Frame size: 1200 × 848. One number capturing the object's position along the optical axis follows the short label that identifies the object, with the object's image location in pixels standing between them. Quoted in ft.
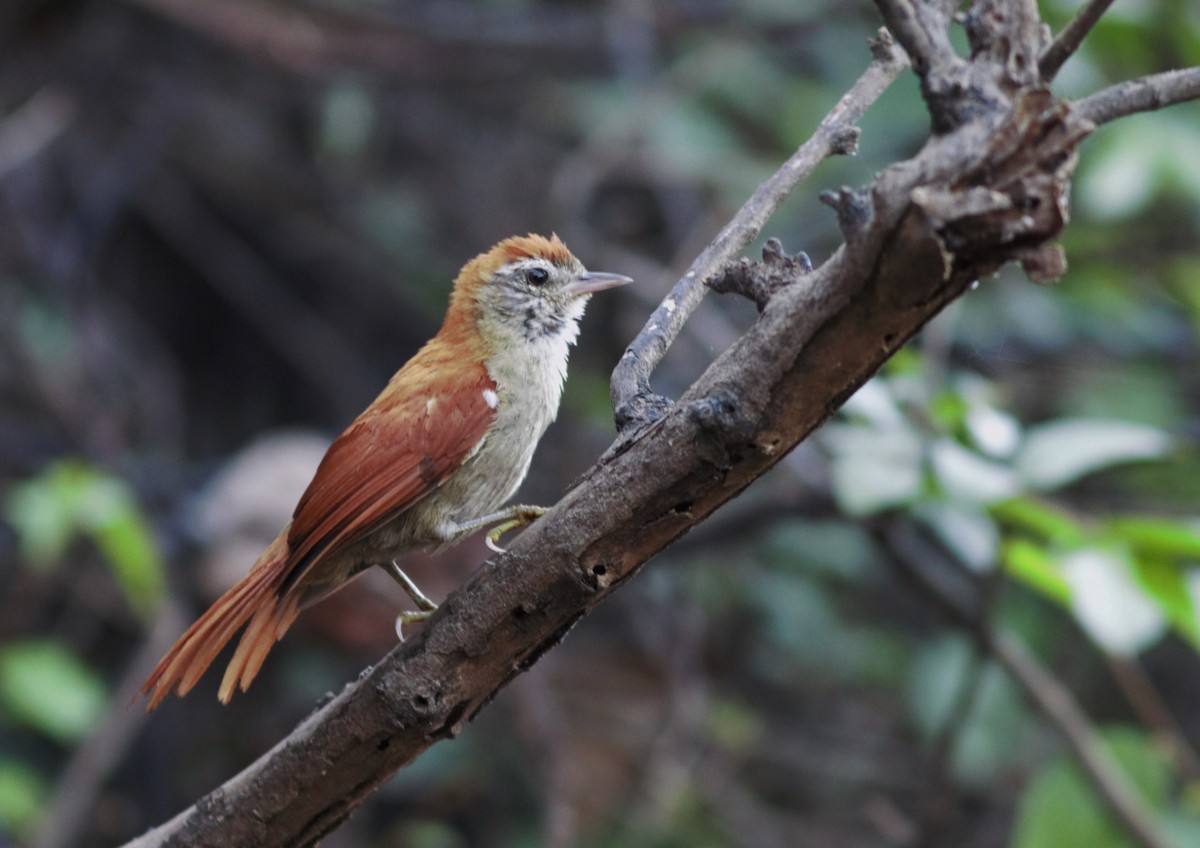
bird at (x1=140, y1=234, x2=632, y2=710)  16.21
